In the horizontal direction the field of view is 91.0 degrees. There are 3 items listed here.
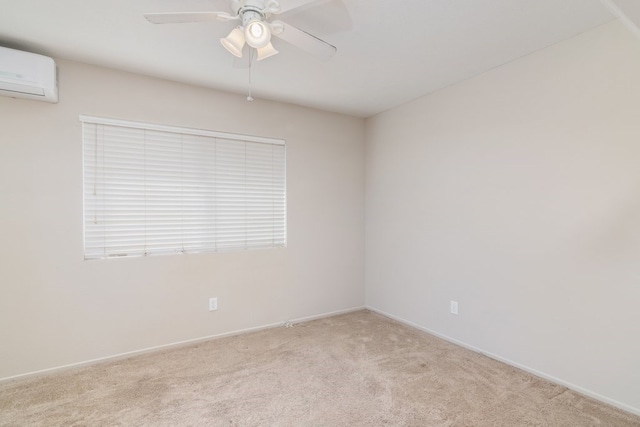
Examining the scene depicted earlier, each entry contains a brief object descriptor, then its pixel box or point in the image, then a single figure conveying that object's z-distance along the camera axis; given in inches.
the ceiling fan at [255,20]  58.9
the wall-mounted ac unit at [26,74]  81.8
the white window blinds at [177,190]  103.0
